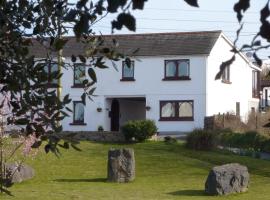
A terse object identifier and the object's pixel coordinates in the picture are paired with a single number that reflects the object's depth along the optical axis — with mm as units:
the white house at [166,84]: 42250
